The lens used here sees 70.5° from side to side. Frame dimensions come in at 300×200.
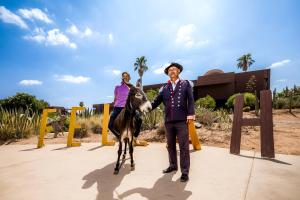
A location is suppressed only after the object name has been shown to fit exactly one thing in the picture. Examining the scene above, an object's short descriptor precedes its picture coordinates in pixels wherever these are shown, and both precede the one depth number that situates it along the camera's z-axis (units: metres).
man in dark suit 3.43
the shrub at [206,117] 9.66
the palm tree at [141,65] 58.09
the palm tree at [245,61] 50.62
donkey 3.43
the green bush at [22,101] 38.41
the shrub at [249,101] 26.50
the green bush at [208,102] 27.86
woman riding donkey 4.52
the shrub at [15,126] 9.29
